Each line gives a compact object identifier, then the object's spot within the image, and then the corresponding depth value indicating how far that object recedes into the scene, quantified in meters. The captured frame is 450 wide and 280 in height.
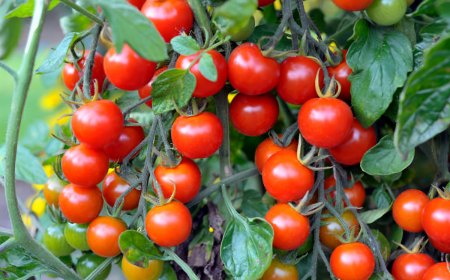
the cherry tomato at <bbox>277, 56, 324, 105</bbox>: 0.73
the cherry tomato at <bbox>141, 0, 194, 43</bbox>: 0.70
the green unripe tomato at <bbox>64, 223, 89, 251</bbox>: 0.84
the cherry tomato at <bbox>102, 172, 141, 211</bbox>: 0.81
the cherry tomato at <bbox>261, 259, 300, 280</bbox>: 0.80
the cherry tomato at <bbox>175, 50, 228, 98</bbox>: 0.68
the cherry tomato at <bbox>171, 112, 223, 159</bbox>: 0.72
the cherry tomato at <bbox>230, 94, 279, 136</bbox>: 0.76
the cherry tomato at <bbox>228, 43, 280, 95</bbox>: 0.69
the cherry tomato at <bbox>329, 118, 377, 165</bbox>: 0.77
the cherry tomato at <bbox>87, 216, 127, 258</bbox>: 0.78
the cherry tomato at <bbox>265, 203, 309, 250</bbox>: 0.74
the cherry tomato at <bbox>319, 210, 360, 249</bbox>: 0.81
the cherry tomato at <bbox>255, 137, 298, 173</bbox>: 0.80
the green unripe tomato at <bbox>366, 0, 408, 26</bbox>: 0.73
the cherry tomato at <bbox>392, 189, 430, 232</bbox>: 0.79
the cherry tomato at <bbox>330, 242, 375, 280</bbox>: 0.75
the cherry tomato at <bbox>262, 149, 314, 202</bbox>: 0.73
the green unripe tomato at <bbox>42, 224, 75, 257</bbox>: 0.90
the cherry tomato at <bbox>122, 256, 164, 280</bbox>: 0.78
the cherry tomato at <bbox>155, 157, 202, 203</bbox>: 0.75
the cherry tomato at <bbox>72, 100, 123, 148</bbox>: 0.71
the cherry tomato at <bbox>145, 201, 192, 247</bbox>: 0.73
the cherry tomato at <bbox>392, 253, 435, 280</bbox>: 0.78
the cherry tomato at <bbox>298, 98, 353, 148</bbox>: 0.71
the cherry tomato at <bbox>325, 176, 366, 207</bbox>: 0.83
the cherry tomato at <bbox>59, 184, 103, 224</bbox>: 0.79
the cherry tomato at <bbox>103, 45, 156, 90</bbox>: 0.68
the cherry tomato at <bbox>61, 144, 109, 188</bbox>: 0.75
